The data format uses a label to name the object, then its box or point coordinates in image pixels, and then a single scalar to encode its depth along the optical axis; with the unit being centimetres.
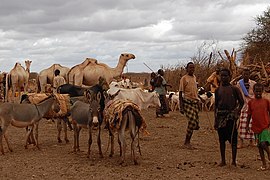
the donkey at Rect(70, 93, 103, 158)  879
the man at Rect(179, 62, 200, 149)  988
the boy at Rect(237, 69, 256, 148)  974
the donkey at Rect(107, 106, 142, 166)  845
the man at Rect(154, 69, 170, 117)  1708
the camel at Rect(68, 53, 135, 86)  1653
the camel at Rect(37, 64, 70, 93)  1944
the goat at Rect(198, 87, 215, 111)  2067
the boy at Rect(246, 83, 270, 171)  793
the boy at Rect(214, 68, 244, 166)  806
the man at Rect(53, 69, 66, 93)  1605
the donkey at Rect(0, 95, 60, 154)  960
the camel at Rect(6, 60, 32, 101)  2325
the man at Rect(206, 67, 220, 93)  1155
